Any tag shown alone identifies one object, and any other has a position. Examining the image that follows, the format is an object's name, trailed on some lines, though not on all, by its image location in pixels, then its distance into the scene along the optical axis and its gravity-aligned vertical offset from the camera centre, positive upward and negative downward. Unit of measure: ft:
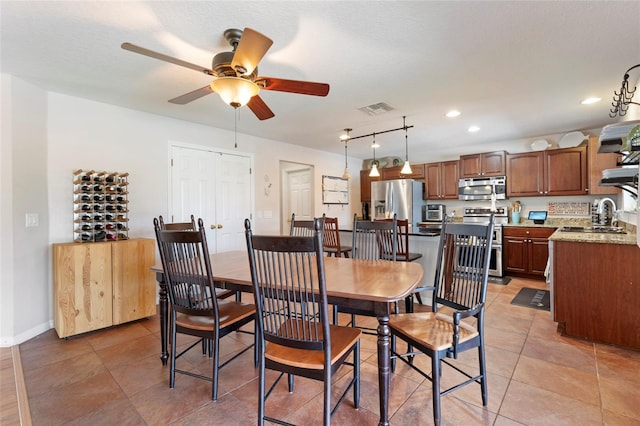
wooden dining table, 5.10 -1.32
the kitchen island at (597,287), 8.12 -2.14
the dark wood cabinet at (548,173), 15.40 +1.94
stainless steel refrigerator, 19.61 +0.82
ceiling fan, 5.74 +2.90
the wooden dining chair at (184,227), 8.41 -0.36
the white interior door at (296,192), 20.11 +1.44
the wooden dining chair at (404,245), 10.66 -1.16
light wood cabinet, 9.21 -2.18
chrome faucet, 11.96 -0.16
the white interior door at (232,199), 14.67 +0.73
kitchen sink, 10.39 -0.74
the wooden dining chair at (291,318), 4.62 -1.70
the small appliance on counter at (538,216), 16.83 -0.33
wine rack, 10.16 +0.32
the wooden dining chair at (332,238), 12.67 -1.07
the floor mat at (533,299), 11.87 -3.60
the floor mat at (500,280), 15.44 -3.54
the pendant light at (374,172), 15.39 +2.00
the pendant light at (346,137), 15.13 +3.75
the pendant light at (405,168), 13.79 +1.98
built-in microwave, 17.39 +1.32
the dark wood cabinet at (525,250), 15.47 -2.05
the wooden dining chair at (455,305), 5.31 -1.90
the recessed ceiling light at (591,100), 10.93 +3.91
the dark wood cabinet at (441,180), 19.27 +1.98
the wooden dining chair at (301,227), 10.17 -0.47
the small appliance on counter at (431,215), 19.54 -0.23
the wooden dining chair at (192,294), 6.13 -1.67
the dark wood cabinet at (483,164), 17.40 +2.68
